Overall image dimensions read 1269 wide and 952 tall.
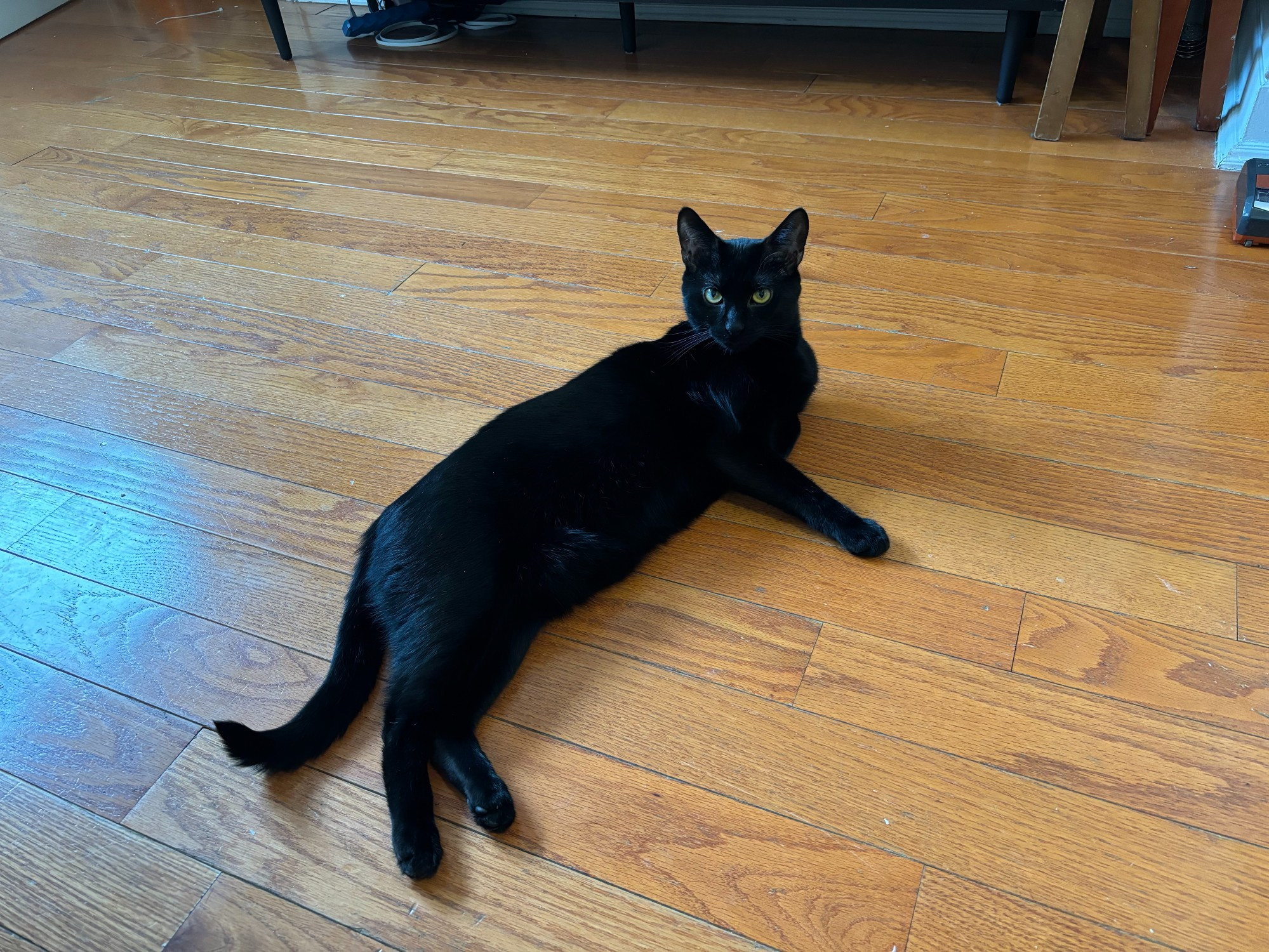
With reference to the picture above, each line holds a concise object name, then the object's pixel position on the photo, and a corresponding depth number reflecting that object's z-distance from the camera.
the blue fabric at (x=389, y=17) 3.25
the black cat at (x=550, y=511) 1.10
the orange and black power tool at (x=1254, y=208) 1.80
